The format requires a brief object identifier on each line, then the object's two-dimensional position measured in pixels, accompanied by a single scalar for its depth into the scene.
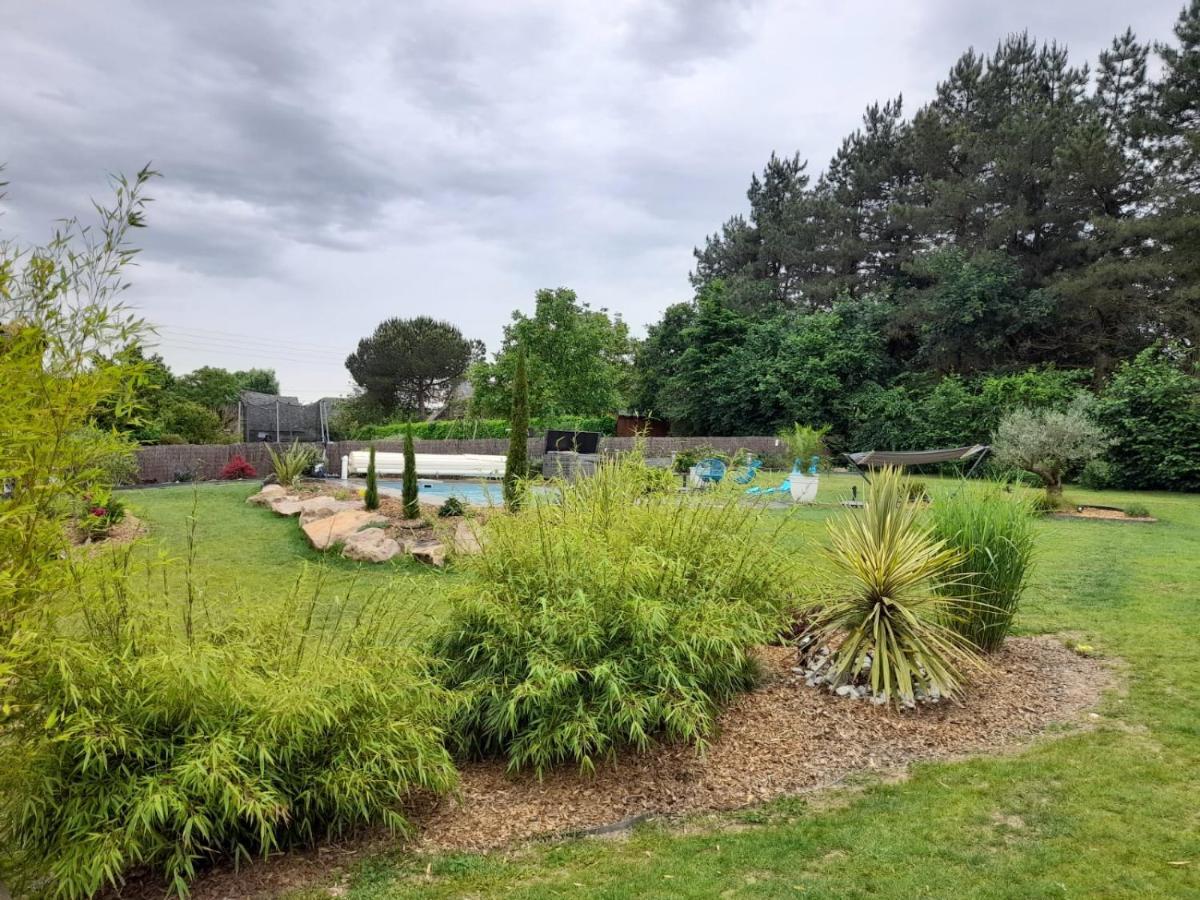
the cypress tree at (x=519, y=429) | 9.53
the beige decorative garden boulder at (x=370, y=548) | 8.42
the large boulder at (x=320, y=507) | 10.36
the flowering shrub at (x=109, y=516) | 9.00
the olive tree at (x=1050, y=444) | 12.99
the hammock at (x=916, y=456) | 12.91
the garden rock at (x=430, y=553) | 8.04
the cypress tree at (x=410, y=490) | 10.30
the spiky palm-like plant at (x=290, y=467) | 14.62
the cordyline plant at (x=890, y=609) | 4.16
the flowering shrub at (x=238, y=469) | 19.06
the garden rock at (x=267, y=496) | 12.54
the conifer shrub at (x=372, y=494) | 11.00
